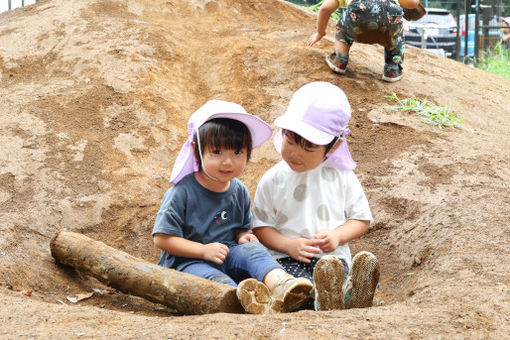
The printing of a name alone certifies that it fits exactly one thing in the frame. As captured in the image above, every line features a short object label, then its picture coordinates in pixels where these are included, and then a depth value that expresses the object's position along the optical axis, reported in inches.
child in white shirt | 121.6
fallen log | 105.0
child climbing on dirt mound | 217.2
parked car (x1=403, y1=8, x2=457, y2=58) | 515.9
